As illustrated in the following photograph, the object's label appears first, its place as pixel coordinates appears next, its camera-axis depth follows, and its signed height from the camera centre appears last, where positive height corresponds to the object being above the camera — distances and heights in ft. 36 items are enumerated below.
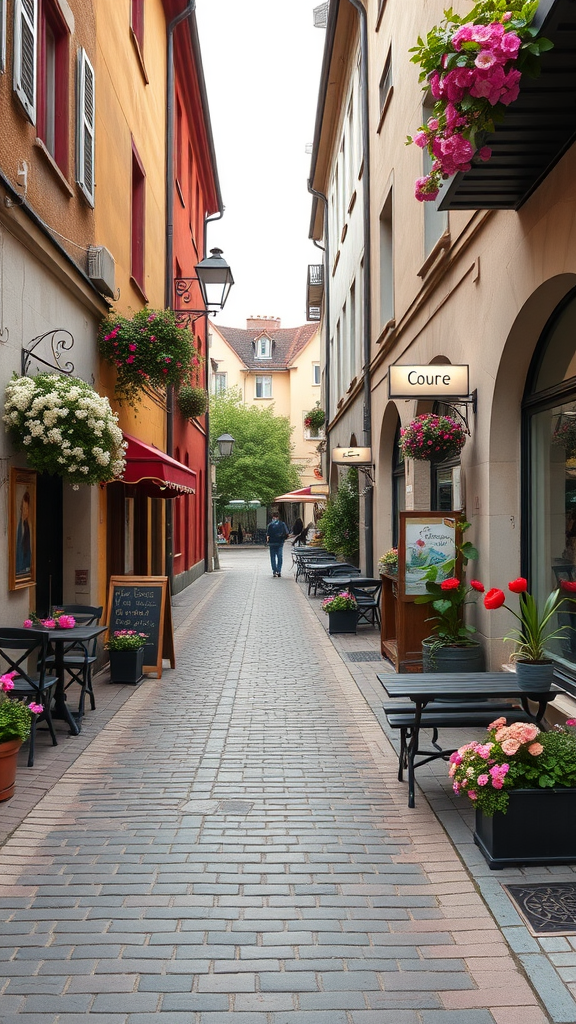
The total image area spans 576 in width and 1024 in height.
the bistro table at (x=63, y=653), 23.15 -3.44
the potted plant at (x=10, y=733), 17.72 -4.22
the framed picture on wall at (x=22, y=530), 23.27 -0.01
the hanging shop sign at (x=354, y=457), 50.52 +4.01
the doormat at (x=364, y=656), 35.65 -5.52
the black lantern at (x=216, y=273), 44.09 +13.10
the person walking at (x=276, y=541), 83.10 -1.42
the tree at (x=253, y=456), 155.94 +12.91
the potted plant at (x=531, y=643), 17.71 -2.53
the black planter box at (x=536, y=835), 14.56 -5.30
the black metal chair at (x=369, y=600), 45.39 -4.02
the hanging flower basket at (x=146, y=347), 34.14 +7.23
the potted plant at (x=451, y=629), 25.91 -3.28
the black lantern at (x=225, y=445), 91.81 +8.77
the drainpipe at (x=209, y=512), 86.94 +1.55
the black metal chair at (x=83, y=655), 25.44 -3.98
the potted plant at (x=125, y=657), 30.76 -4.62
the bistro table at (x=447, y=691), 18.02 -3.57
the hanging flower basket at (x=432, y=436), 27.12 +2.78
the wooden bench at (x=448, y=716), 18.54 -4.23
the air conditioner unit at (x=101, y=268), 31.40 +9.61
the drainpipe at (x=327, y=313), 84.28 +21.25
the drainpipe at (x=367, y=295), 51.21 +13.99
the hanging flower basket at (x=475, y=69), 13.94 +7.66
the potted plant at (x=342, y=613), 42.72 -4.35
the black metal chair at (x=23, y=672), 20.79 -3.42
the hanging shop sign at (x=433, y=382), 26.53 +4.40
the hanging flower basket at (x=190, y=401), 63.16 +9.31
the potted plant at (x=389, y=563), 37.01 -1.71
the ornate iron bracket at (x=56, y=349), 24.68 +5.60
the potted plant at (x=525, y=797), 14.46 -4.61
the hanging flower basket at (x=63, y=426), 22.77 +2.82
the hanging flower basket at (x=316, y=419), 100.58 +12.56
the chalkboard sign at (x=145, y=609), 32.12 -3.04
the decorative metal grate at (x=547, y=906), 12.48 -5.84
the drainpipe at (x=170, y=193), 53.62 +21.02
